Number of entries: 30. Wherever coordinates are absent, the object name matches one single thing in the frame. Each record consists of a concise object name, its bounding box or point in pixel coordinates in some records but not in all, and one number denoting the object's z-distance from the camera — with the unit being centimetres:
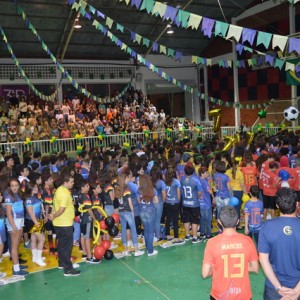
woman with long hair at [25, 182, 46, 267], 619
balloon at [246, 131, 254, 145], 1333
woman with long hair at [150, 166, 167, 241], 676
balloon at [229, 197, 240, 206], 616
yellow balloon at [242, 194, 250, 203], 672
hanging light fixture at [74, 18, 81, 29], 1952
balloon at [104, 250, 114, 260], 645
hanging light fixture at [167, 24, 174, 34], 2172
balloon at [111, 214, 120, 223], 657
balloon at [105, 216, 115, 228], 619
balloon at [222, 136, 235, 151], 1130
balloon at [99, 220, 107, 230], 632
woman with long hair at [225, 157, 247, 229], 739
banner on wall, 2153
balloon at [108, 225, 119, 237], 627
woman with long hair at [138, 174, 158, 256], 624
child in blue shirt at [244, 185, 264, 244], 558
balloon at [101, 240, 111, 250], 646
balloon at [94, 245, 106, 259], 631
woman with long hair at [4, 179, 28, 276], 573
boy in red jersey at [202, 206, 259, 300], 305
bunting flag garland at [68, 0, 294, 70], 645
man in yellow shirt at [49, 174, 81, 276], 563
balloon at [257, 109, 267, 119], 1895
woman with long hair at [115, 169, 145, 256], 642
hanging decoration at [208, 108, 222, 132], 1647
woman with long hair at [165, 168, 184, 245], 698
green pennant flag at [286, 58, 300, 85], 1781
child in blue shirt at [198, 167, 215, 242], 709
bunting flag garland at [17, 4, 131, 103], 1068
